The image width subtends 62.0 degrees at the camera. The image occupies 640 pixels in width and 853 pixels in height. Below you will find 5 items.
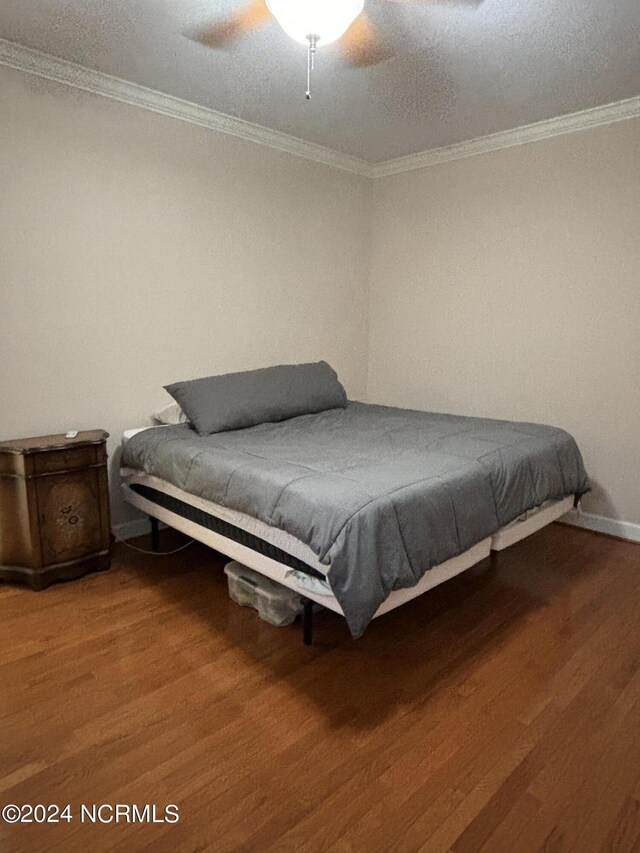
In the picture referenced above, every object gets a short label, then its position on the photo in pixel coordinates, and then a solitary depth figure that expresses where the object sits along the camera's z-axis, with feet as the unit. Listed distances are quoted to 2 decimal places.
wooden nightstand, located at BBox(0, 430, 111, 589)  8.20
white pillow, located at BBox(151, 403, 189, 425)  10.52
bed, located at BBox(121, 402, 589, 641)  5.89
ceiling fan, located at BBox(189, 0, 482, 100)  6.01
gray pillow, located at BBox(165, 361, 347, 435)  9.69
